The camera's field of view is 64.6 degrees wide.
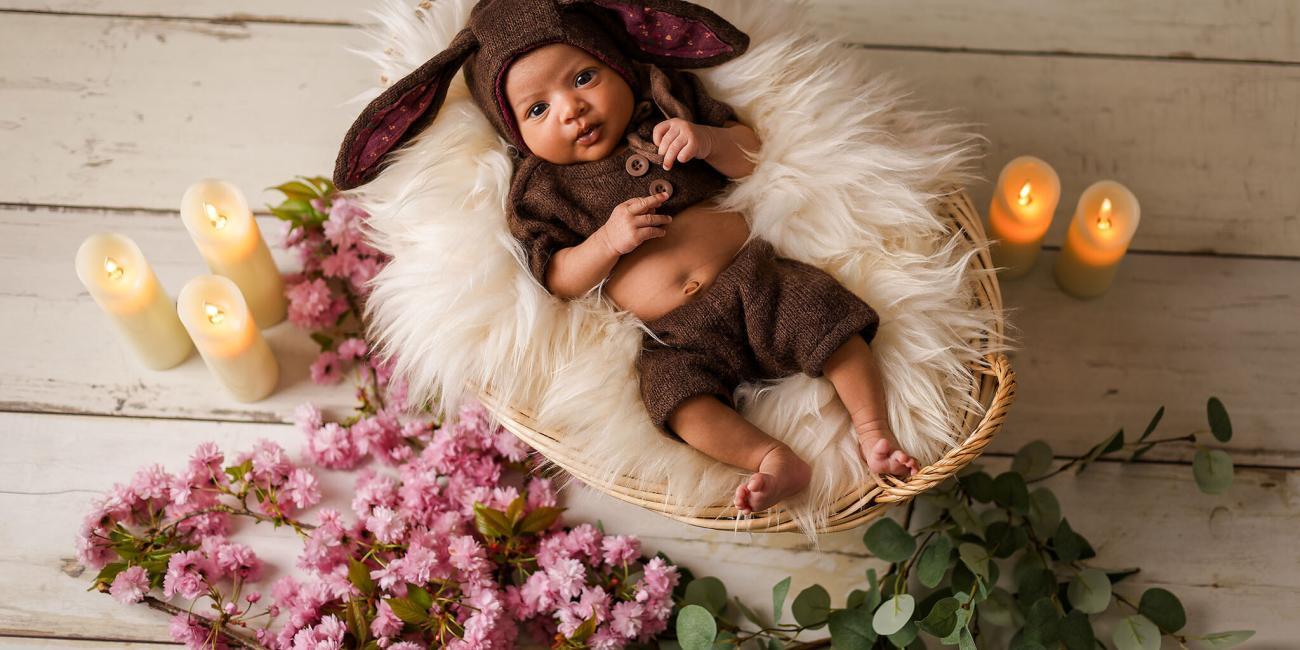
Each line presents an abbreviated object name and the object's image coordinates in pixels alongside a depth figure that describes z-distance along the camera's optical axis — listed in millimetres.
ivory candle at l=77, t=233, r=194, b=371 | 1431
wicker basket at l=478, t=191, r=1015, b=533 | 1221
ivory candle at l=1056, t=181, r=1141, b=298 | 1542
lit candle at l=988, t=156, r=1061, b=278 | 1534
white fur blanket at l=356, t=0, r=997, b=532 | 1343
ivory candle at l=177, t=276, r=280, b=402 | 1424
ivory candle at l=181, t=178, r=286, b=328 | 1473
